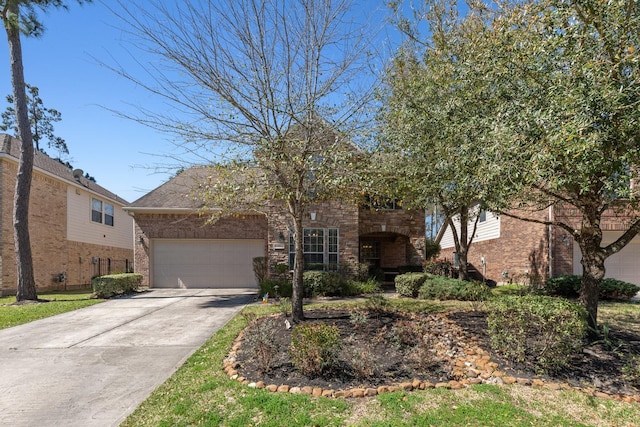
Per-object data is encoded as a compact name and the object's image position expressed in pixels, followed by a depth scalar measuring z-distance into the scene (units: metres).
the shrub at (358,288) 11.91
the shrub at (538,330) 4.71
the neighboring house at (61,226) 14.21
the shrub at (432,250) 20.59
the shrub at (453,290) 10.15
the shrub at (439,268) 13.85
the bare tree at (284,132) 6.51
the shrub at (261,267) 13.55
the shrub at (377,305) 8.26
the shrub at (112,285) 12.34
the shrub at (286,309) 7.60
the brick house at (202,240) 14.89
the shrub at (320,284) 11.57
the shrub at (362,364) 4.56
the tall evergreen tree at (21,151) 11.81
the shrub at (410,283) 11.35
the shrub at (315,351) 4.66
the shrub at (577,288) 10.95
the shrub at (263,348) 4.87
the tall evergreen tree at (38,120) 31.16
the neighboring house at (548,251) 13.23
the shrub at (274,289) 11.78
